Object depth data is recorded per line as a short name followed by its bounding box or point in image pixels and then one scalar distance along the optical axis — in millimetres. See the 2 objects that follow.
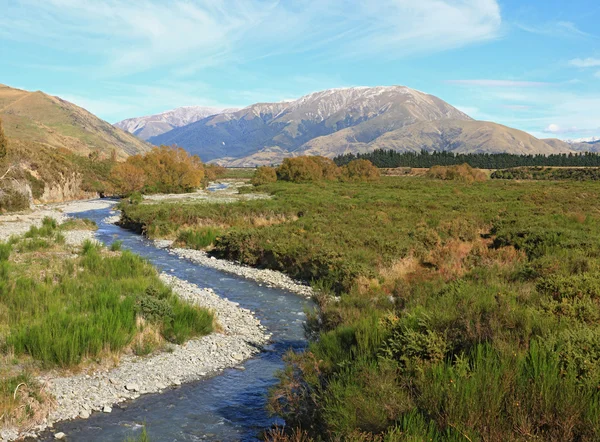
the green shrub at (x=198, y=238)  27250
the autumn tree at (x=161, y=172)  65750
